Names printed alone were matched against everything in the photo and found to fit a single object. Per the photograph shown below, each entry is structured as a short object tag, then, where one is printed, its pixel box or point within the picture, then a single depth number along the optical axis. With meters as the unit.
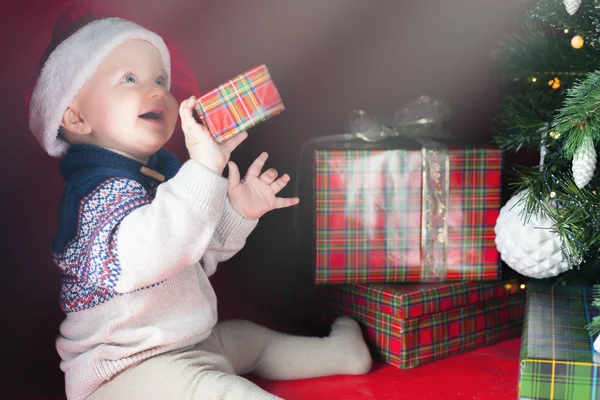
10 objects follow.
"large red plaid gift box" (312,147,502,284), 1.32
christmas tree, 0.99
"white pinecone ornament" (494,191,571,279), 1.21
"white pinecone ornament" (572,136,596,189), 0.98
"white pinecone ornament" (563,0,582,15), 1.03
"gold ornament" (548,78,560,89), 1.28
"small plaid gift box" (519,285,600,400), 0.93
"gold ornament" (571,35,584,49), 1.12
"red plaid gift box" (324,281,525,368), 1.30
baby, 1.00
